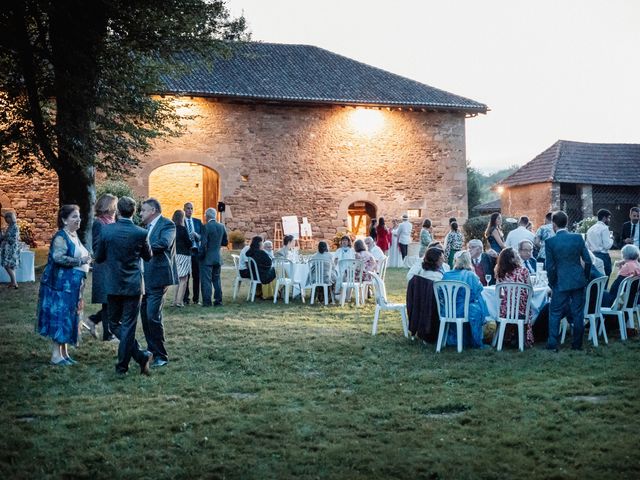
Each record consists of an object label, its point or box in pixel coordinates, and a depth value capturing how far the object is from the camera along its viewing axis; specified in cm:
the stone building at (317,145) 2259
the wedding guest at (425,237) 1715
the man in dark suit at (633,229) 1223
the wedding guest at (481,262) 978
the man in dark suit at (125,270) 617
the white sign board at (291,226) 2306
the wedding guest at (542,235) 1228
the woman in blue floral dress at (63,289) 676
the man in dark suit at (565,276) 743
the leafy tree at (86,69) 1328
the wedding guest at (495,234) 1150
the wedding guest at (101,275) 697
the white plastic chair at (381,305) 858
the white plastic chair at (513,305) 759
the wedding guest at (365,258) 1163
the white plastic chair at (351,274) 1143
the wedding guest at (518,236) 1145
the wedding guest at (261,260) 1213
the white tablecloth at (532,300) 786
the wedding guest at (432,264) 806
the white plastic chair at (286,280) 1200
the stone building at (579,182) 3064
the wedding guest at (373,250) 1290
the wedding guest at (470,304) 771
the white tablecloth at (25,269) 1432
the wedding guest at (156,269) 663
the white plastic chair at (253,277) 1219
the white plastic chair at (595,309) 780
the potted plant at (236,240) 2230
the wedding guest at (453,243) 1416
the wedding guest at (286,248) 1275
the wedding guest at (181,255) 1069
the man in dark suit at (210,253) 1109
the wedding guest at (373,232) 1965
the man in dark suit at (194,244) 1116
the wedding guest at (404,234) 1941
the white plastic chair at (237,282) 1252
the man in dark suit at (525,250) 866
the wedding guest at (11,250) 1315
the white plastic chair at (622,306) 812
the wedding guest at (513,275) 764
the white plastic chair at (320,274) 1164
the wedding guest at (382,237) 1912
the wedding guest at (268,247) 1270
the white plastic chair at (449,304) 757
